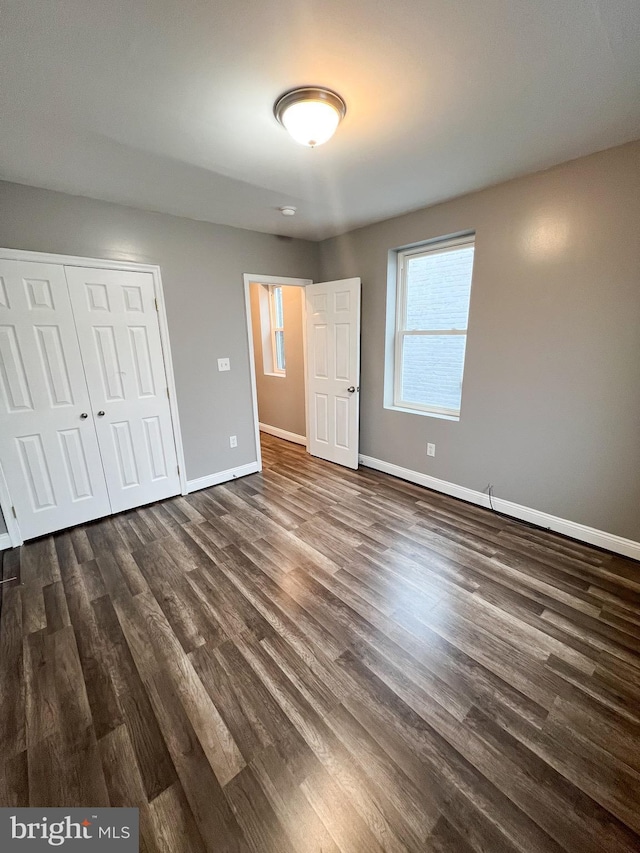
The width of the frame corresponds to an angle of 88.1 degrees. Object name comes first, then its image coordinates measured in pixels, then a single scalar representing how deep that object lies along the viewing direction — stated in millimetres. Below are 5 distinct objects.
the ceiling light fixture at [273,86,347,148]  1482
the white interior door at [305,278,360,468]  3543
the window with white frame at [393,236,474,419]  2908
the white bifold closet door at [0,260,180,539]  2369
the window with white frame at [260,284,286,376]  4996
